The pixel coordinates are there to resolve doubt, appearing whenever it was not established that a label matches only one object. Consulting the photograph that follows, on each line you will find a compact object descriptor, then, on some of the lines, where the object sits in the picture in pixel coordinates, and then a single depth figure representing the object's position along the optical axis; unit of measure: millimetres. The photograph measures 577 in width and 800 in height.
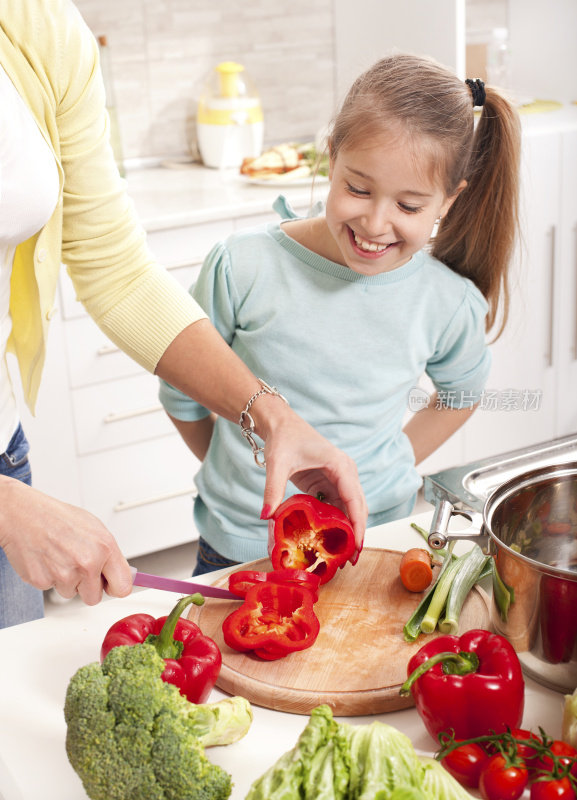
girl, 1291
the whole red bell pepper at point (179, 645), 866
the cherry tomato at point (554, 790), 702
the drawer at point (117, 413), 2424
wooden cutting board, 917
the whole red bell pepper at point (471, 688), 787
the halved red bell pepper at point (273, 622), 966
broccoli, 725
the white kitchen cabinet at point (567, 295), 2832
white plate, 2568
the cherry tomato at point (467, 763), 759
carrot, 1072
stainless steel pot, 834
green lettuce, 669
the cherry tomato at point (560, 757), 728
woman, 1099
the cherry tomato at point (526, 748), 741
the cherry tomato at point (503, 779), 728
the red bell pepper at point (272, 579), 1043
